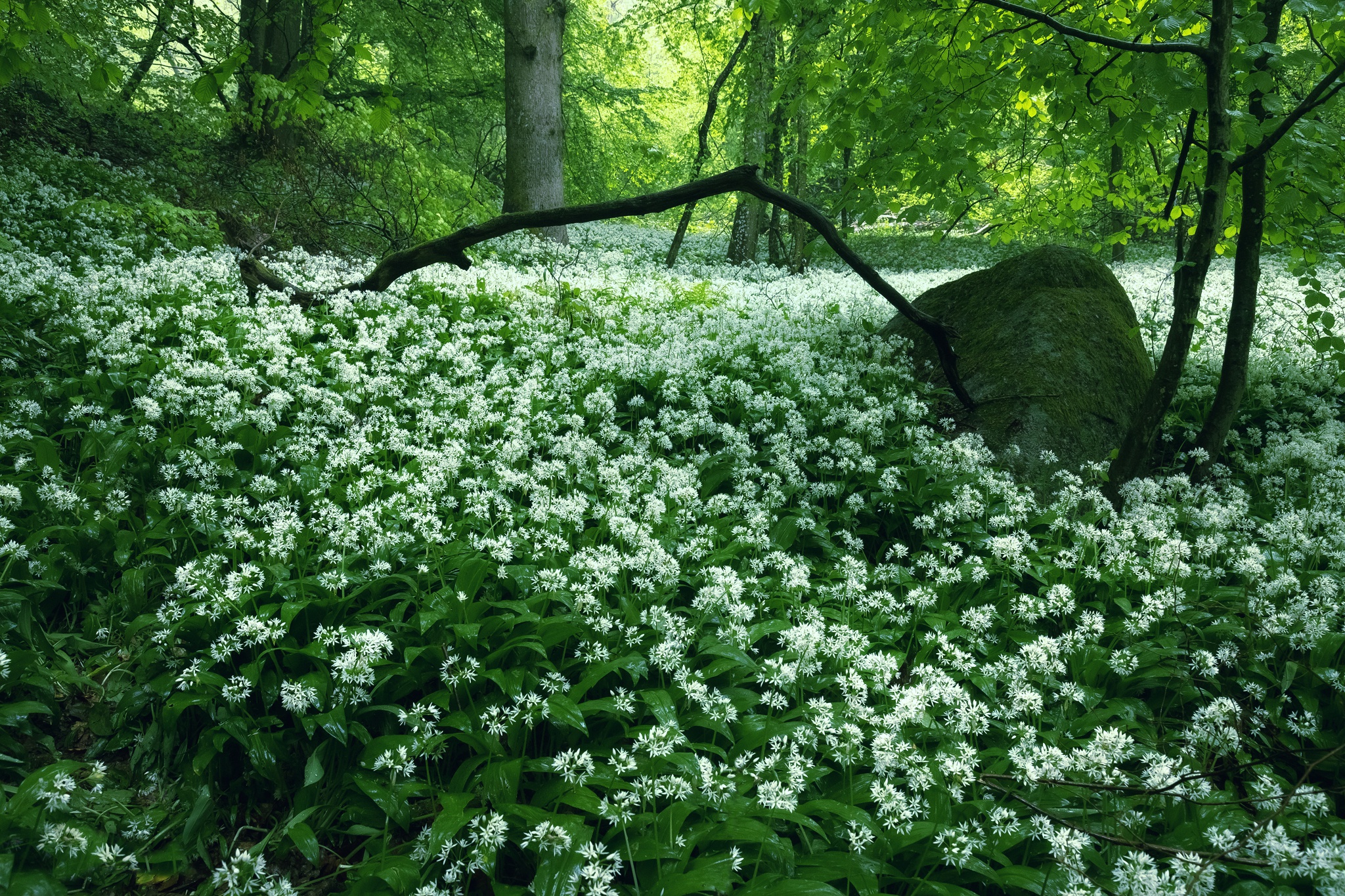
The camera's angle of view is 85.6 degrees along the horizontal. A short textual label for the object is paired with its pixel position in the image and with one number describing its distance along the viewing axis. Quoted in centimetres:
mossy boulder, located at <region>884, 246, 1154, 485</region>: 569
